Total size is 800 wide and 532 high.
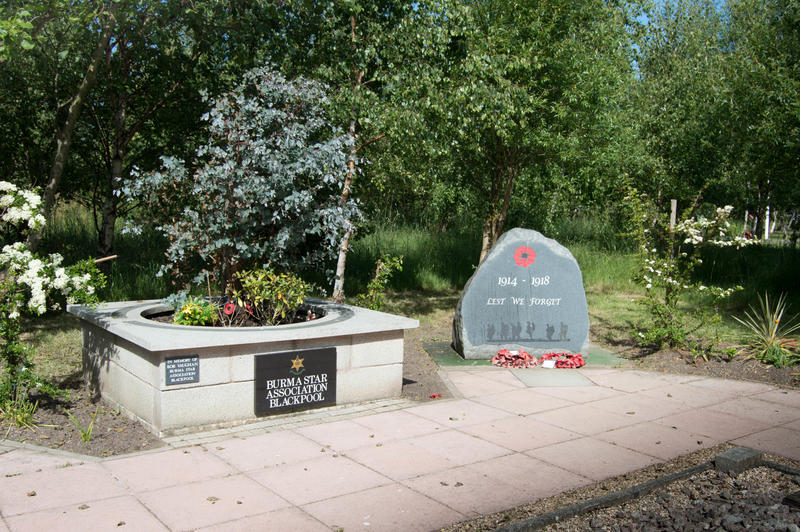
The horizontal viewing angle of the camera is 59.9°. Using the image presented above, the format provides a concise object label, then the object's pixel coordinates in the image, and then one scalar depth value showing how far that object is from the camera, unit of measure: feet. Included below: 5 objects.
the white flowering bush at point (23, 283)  18.17
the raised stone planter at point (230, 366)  18.17
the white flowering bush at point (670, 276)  28.86
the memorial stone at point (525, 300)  29.40
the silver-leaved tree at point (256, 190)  21.52
